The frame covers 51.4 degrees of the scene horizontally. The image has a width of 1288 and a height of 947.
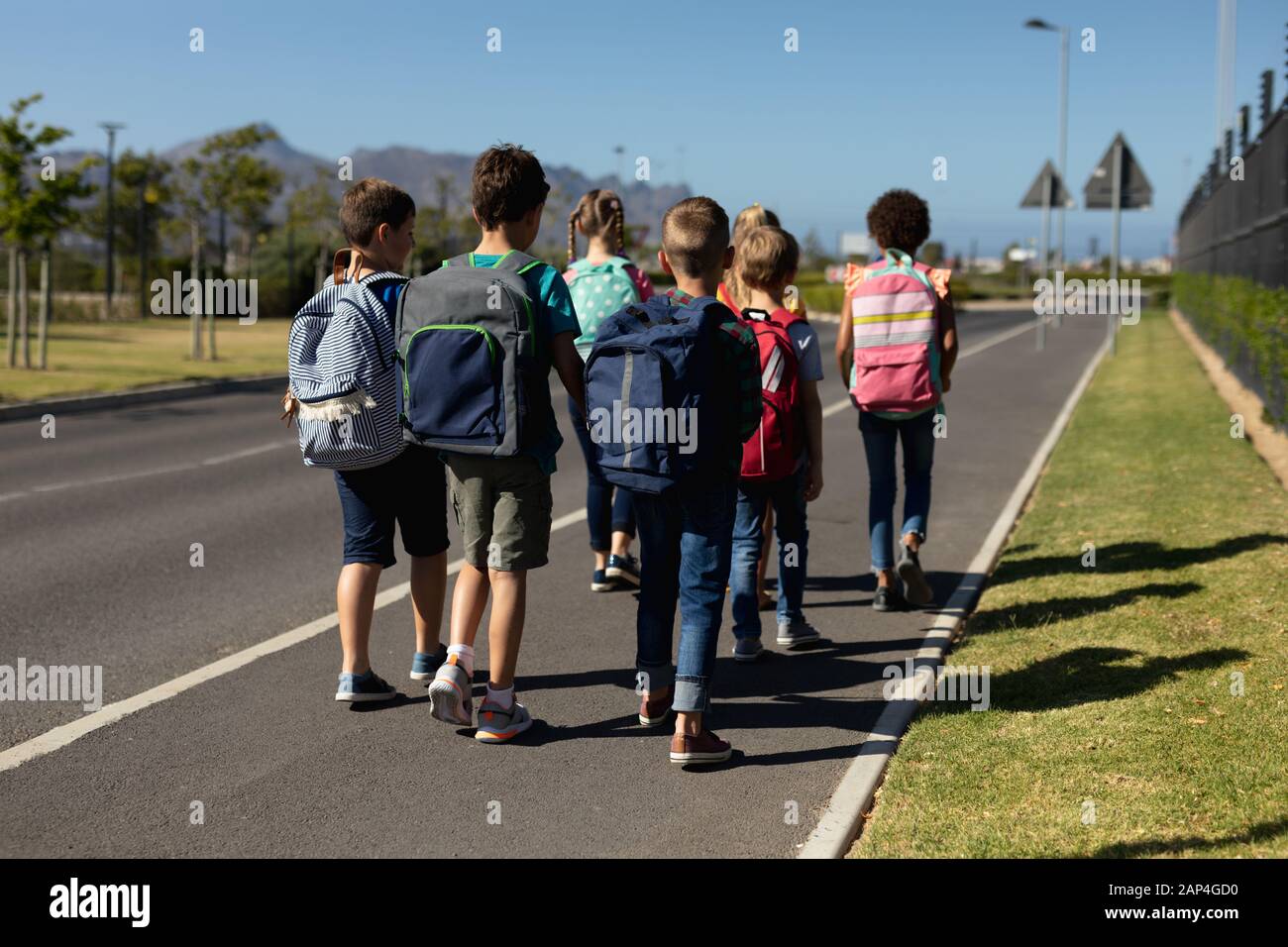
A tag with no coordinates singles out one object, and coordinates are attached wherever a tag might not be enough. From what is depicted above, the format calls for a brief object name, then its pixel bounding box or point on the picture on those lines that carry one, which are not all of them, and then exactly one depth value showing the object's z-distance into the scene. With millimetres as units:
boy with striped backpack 4691
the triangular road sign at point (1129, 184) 22594
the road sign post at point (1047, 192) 26531
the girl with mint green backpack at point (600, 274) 6387
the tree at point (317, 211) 42375
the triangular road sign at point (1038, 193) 26562
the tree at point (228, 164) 25344
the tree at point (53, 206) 18812
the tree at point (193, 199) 26594
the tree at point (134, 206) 41906
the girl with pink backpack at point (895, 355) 6340
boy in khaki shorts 4426
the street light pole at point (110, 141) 35062
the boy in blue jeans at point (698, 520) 4410
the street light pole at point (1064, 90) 34156
